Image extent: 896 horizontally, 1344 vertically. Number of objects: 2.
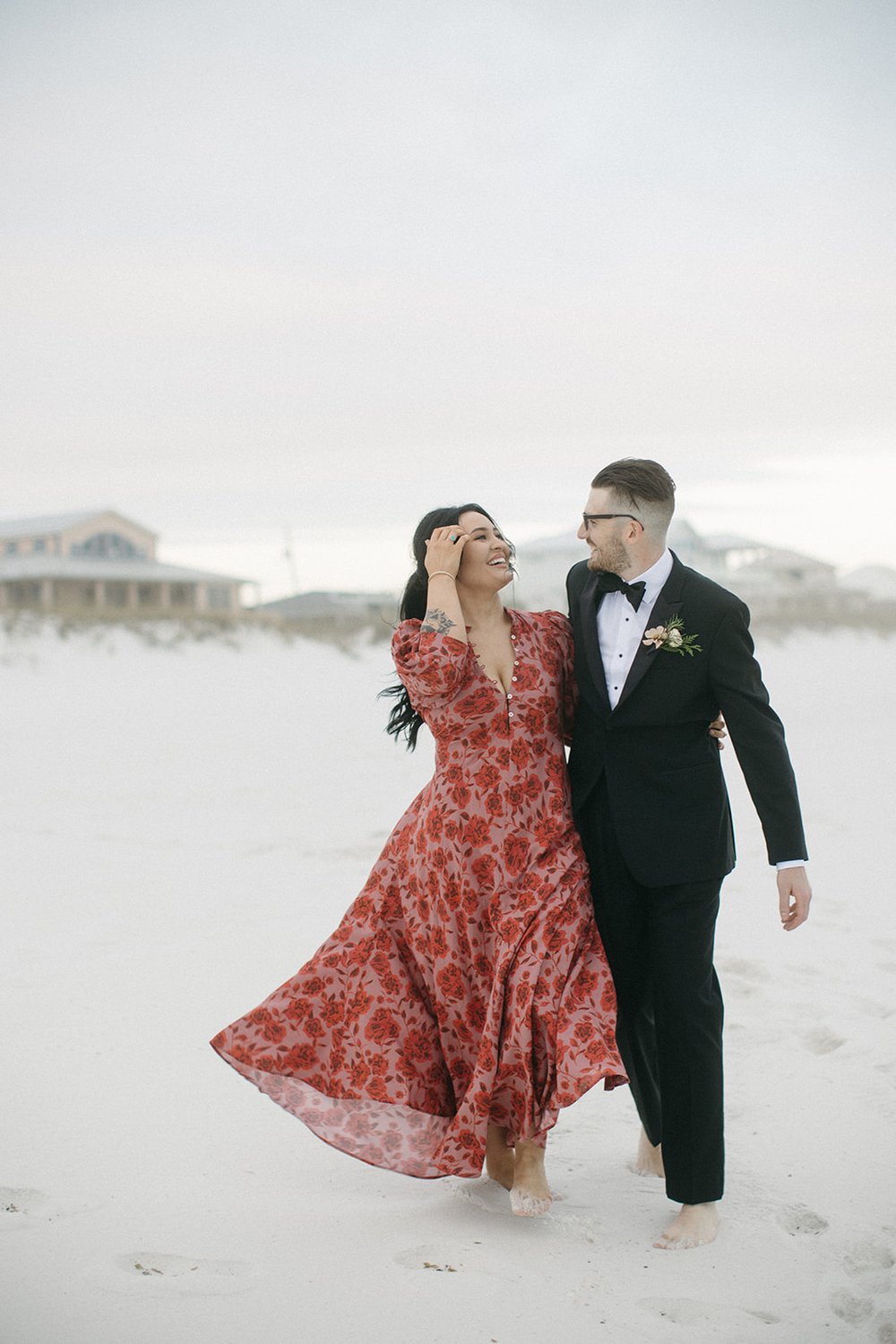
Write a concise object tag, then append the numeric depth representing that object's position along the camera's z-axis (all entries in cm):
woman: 319
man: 318
